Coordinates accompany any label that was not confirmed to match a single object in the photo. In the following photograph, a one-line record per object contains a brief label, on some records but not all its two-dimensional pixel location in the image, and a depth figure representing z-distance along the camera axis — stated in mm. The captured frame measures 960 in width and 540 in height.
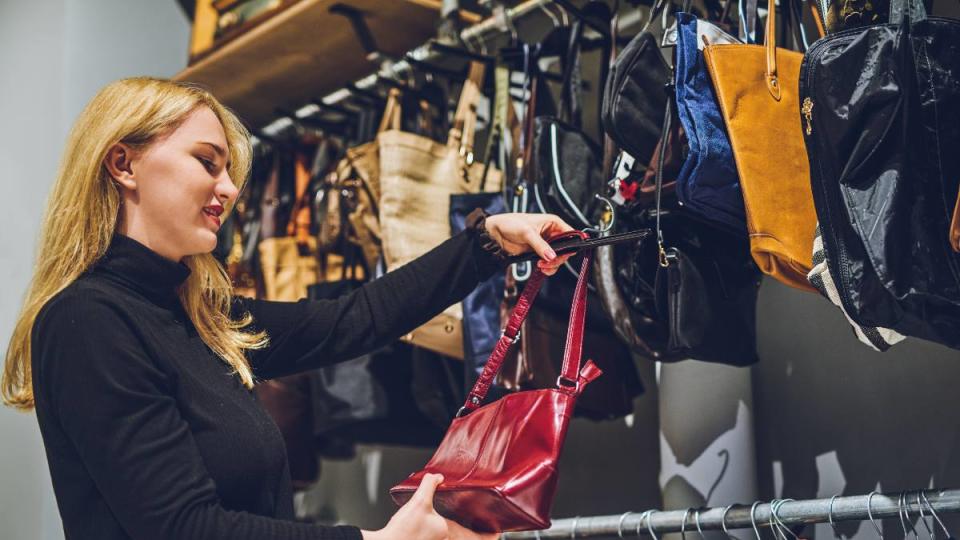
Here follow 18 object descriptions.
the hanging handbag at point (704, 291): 1758
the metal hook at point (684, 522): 1798
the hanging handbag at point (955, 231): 1312
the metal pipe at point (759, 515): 1506
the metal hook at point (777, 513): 1656
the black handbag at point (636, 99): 1789
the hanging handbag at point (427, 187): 2326
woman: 1352
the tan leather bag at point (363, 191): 2467
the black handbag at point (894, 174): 1371
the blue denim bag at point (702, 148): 1646
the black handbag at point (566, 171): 2074
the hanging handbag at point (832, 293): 1488
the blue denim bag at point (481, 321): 2197
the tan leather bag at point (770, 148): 1586
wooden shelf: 2779
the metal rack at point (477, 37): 2471
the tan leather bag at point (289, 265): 2766
